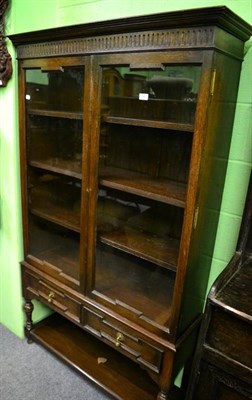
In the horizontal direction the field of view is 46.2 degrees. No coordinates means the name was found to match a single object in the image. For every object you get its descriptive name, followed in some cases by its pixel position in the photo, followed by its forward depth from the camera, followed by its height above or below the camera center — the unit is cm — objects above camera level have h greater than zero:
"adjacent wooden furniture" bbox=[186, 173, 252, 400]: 87 -65
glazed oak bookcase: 102 -26
